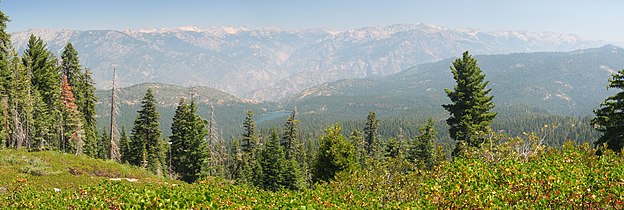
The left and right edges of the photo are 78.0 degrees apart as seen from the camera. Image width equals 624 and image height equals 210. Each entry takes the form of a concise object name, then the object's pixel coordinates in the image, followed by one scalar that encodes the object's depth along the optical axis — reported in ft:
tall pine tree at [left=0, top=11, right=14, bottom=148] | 118.25
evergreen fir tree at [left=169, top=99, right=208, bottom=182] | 177.88
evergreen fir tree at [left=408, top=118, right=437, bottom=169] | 196.75
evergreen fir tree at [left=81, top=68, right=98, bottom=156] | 188.75
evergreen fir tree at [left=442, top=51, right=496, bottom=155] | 111.55
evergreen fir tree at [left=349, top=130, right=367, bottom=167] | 196.28
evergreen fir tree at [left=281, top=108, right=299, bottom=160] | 210.79
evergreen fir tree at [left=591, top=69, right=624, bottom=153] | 93.65
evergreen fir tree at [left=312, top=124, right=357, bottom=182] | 121.39
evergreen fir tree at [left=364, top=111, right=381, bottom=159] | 233.35
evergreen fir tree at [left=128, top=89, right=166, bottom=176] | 188.44
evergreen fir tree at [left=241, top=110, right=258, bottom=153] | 222.69
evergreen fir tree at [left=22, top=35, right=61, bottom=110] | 154.61
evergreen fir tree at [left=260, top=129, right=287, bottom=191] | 188.25
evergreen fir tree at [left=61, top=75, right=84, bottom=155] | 168.76
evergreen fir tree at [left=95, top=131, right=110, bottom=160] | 269.85
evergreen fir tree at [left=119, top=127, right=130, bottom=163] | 241.14
